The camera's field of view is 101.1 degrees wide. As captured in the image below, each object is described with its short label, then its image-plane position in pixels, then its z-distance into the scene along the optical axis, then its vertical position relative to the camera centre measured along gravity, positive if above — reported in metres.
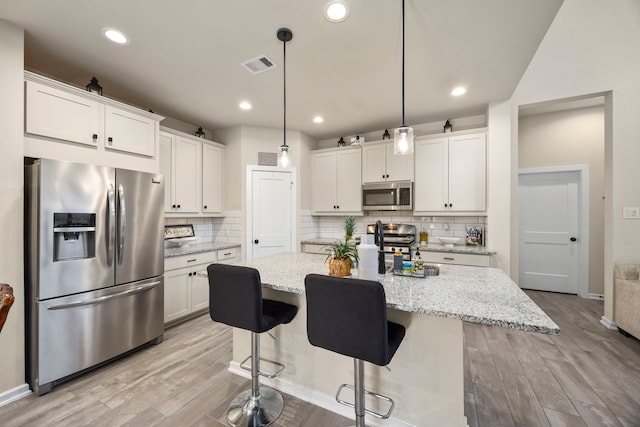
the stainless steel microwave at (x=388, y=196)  3.78 +0.24
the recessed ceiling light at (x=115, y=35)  1.93 +1.33
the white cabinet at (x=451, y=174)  3.39 +0.53
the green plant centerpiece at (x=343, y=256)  1.64 -0.28
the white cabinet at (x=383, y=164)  3.82 +0.73
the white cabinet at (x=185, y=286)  3.03 -0.90
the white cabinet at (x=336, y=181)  4.20 +0.51
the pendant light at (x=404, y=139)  1.75 +0.49
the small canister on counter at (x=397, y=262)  1.79 -0.34
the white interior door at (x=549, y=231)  4.16 -0.29
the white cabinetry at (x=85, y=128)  2.04 +0.76
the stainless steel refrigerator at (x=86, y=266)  1.91 -0.44
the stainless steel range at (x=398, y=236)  3.66 -0.35
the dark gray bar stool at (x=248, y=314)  1.49 -0.64
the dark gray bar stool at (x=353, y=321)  1.14 -0.50
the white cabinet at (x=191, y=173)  3.34 +0.54
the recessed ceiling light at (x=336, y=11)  1.68 +1.33
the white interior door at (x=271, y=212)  3.99 +0.00
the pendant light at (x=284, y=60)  1.95 +1.33
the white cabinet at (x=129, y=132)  2.52 +0.81
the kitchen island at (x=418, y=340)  1.17 -0.78
